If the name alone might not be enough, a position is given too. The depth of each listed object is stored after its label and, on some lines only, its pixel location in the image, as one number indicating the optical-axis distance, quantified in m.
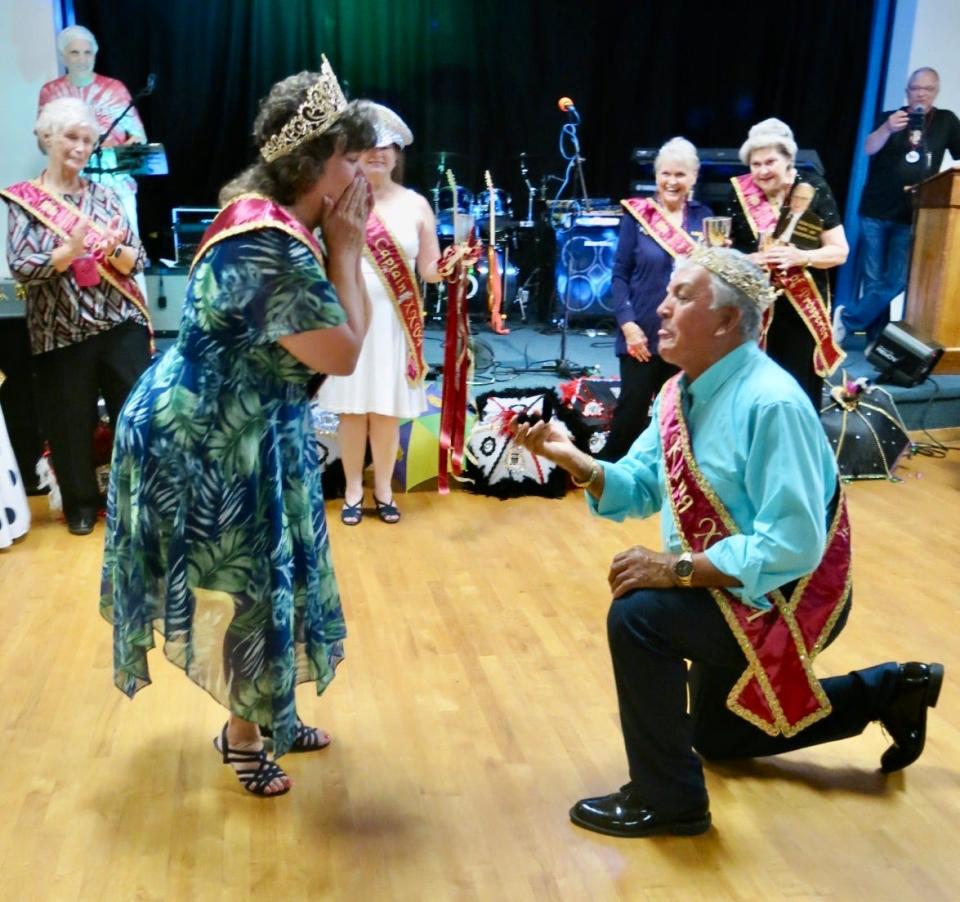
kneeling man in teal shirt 1.83
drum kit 5.84
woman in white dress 3.57
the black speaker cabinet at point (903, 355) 4.55
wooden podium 4.41
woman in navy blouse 3.78
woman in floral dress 1.75
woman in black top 3.61
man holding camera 5.72
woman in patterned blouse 3.42
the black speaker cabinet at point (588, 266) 6.42
